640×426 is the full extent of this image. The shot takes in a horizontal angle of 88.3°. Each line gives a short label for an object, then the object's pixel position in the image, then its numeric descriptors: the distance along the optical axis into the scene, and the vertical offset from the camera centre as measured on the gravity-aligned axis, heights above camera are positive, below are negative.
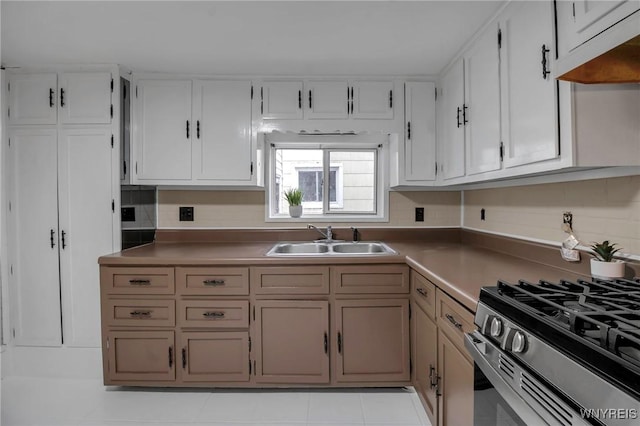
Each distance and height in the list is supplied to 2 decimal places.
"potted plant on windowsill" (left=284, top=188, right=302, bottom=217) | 2.76 +0.08
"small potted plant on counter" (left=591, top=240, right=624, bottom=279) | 1.27 -0.21
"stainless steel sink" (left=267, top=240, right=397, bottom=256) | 2.56 -0.29
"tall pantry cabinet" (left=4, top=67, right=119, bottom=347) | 2.31 +0.12
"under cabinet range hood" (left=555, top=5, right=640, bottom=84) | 0.85 +0.45
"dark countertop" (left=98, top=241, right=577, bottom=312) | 1.41 -0.29
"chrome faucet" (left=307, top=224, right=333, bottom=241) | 2.65 -0.18
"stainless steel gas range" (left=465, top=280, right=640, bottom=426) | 0.59 -0.31
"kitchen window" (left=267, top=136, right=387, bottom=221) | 2.88 +0.30
